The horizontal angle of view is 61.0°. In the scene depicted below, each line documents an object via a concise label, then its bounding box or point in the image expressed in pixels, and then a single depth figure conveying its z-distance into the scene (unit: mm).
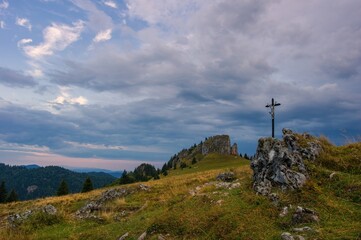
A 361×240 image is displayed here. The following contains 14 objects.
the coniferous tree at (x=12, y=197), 83000
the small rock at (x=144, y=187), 33250
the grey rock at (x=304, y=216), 10924
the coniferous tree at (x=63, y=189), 76988
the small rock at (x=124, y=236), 13355
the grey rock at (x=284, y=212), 11827
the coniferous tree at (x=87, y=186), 77306
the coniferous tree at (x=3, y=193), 84044
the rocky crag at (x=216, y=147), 152250
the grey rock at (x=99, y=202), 21684
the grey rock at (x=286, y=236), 9569
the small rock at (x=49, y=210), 19775
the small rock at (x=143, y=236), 12514
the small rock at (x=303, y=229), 10053
